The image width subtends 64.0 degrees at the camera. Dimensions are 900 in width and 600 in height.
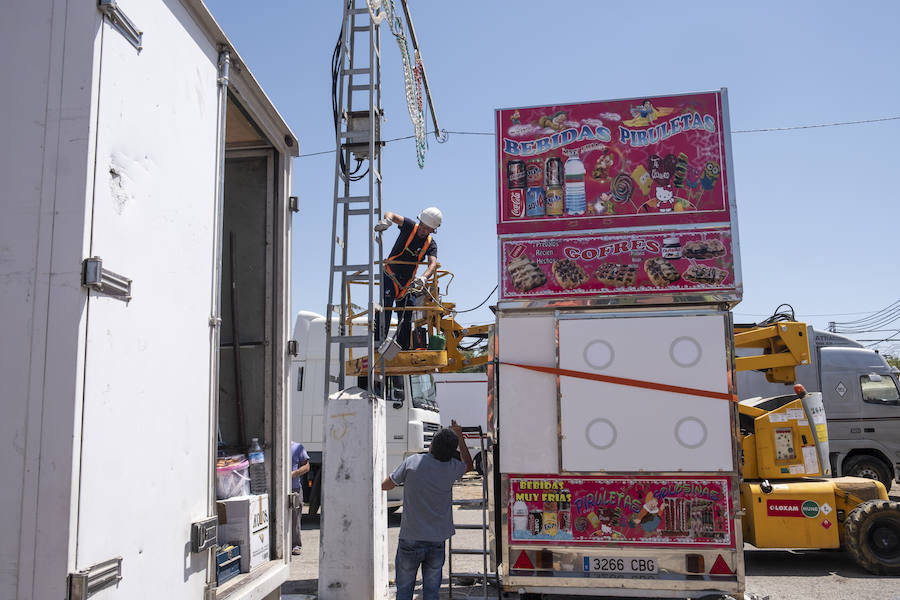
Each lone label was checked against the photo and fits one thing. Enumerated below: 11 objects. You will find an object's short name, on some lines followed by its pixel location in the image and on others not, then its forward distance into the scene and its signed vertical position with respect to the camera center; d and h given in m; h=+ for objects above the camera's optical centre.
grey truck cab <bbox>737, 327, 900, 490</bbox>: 14.01 -0.22
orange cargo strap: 5.28 +0.11
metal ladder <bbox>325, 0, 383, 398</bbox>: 6.84 +2.48
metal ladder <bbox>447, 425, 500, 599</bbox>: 5.65 -1.18
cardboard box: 4.86 -0.84
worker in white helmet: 8.51 +1.67
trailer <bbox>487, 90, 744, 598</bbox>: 5.26 +0.33
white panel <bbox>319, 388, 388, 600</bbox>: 6.13 -0.88
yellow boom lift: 8.31 -1.07
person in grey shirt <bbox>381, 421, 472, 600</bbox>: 5.55 -0.87
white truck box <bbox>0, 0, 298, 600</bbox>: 2.81 +0.48
